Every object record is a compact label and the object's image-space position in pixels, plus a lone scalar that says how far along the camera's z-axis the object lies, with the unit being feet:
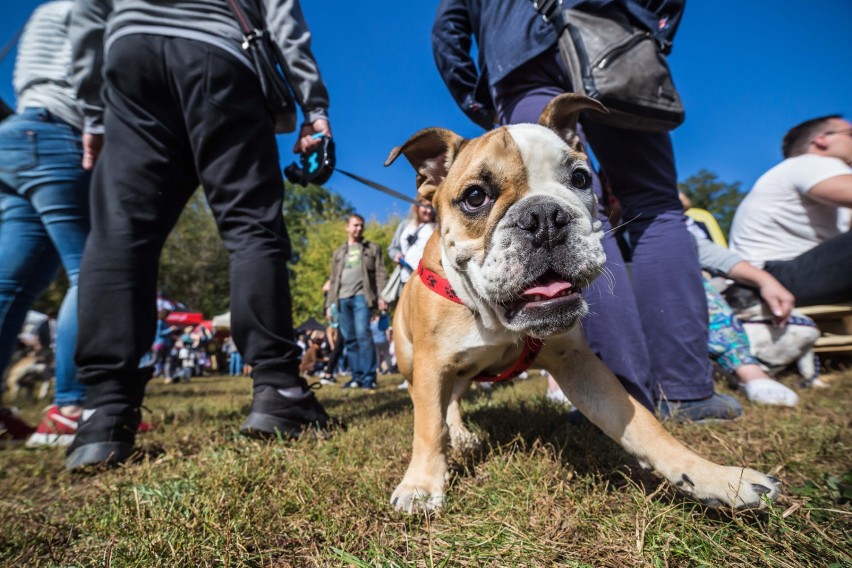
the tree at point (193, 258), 103.65
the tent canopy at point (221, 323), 69.41
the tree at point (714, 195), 130.31
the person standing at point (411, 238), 18.72
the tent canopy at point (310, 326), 56.85
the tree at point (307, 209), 118.01
